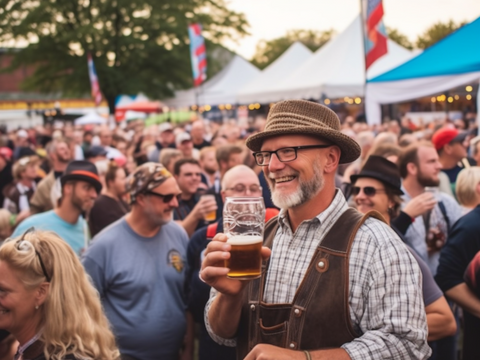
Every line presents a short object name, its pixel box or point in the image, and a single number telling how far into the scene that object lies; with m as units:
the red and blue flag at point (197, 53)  17.83
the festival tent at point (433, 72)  5.89
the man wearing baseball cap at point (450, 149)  6.40
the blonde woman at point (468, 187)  4.48
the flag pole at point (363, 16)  9.40
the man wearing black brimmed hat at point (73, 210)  4.66
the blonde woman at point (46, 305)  2.51
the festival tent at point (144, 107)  32.69
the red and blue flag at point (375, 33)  9.09
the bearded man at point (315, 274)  1.88
